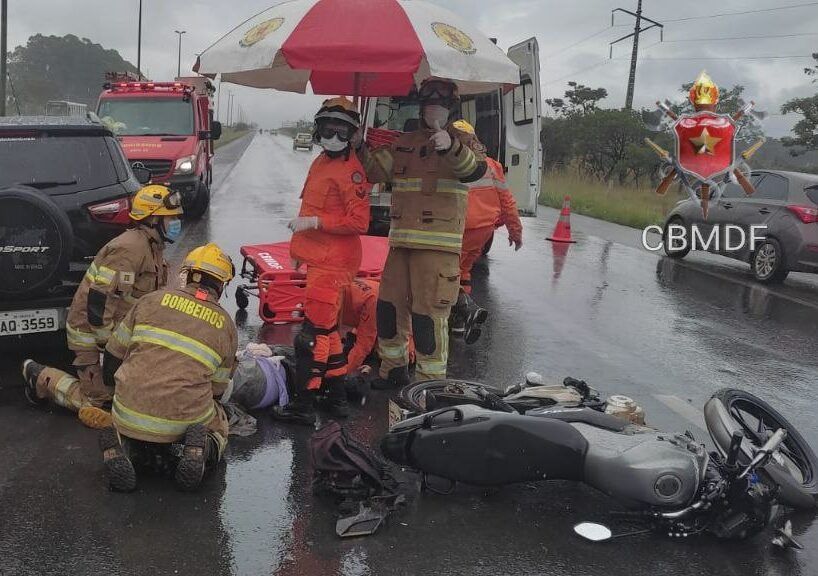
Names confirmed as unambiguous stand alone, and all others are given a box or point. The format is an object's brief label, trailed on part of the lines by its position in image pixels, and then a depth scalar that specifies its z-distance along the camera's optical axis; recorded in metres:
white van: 9.42
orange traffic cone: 13.72
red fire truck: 13.52
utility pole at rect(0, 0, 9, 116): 18.62
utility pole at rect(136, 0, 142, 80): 43.06
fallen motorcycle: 3.23
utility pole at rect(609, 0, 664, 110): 32.41
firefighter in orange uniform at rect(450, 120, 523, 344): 6.51
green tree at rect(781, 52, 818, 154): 28.84
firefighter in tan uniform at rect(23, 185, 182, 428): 4.18
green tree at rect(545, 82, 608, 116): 39.80
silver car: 10.23
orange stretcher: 6.44
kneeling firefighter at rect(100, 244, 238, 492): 3.45
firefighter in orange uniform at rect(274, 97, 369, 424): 4.47
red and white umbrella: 3.91
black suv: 4.34
